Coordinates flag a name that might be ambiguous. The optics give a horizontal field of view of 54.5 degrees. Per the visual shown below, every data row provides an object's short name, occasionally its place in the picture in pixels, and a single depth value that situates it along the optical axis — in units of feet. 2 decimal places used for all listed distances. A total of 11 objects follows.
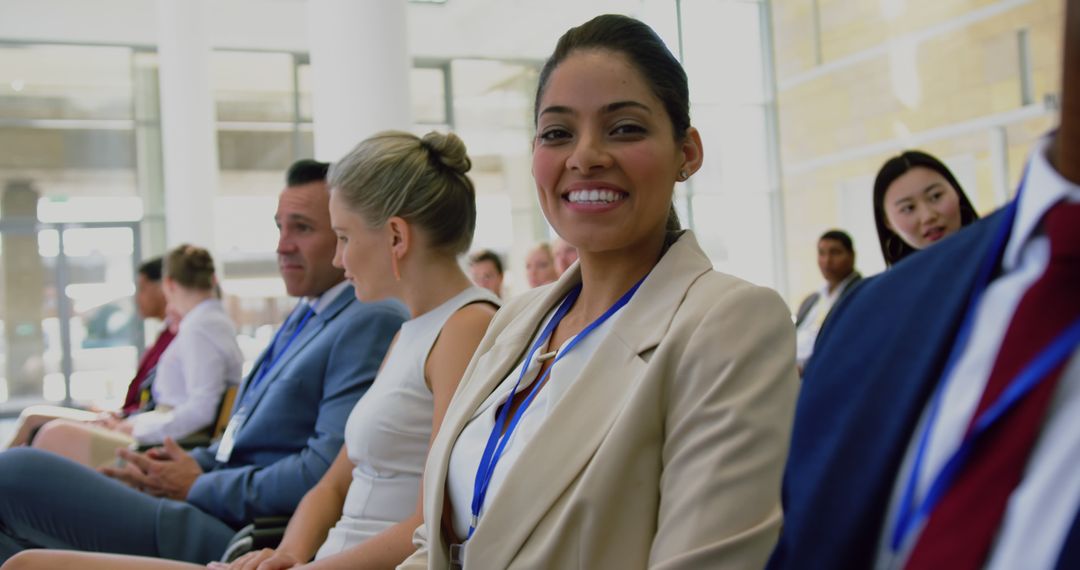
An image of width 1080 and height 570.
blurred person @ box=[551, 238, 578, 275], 21.09
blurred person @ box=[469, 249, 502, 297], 25.11
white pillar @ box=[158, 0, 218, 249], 38.11
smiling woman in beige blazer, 4.69
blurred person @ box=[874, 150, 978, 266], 10.82
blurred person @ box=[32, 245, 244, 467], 14.57
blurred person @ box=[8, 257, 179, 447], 16.88
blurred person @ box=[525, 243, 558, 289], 25.53
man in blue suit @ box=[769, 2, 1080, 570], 2.51
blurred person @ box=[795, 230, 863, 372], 25.48
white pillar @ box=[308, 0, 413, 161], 18.34
